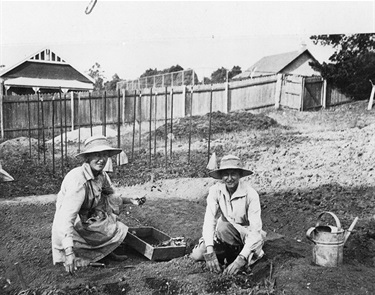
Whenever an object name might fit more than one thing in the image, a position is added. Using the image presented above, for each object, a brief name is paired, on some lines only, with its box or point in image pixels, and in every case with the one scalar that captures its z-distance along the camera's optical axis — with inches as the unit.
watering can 157.3
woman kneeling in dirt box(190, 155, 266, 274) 156.1
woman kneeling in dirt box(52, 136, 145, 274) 160.7
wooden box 178.1
